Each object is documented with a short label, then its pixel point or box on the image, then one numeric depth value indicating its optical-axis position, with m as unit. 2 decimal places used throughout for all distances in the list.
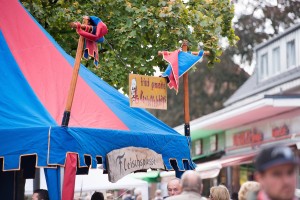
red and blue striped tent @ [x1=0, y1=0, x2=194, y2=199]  10.66
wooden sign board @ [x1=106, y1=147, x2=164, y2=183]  11.47
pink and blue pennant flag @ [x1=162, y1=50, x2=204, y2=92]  12.88
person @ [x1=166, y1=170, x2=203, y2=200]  7.71
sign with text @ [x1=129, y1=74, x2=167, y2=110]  12.00
